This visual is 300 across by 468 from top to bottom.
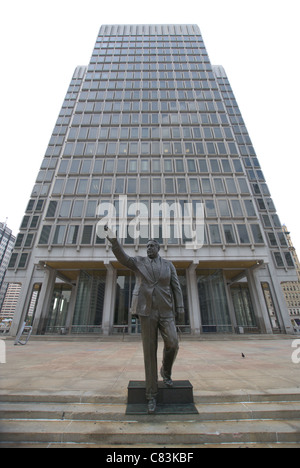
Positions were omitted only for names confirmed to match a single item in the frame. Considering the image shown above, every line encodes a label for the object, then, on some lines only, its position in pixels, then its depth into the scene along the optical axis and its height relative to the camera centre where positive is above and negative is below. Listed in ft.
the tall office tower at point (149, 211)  67.05 +39.58
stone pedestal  10.96 -3.22
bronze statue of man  11.17 +1.49
